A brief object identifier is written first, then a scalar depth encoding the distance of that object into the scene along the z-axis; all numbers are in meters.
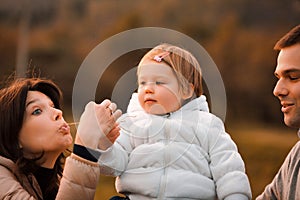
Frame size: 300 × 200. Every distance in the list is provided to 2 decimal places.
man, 2.94
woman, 2.89
